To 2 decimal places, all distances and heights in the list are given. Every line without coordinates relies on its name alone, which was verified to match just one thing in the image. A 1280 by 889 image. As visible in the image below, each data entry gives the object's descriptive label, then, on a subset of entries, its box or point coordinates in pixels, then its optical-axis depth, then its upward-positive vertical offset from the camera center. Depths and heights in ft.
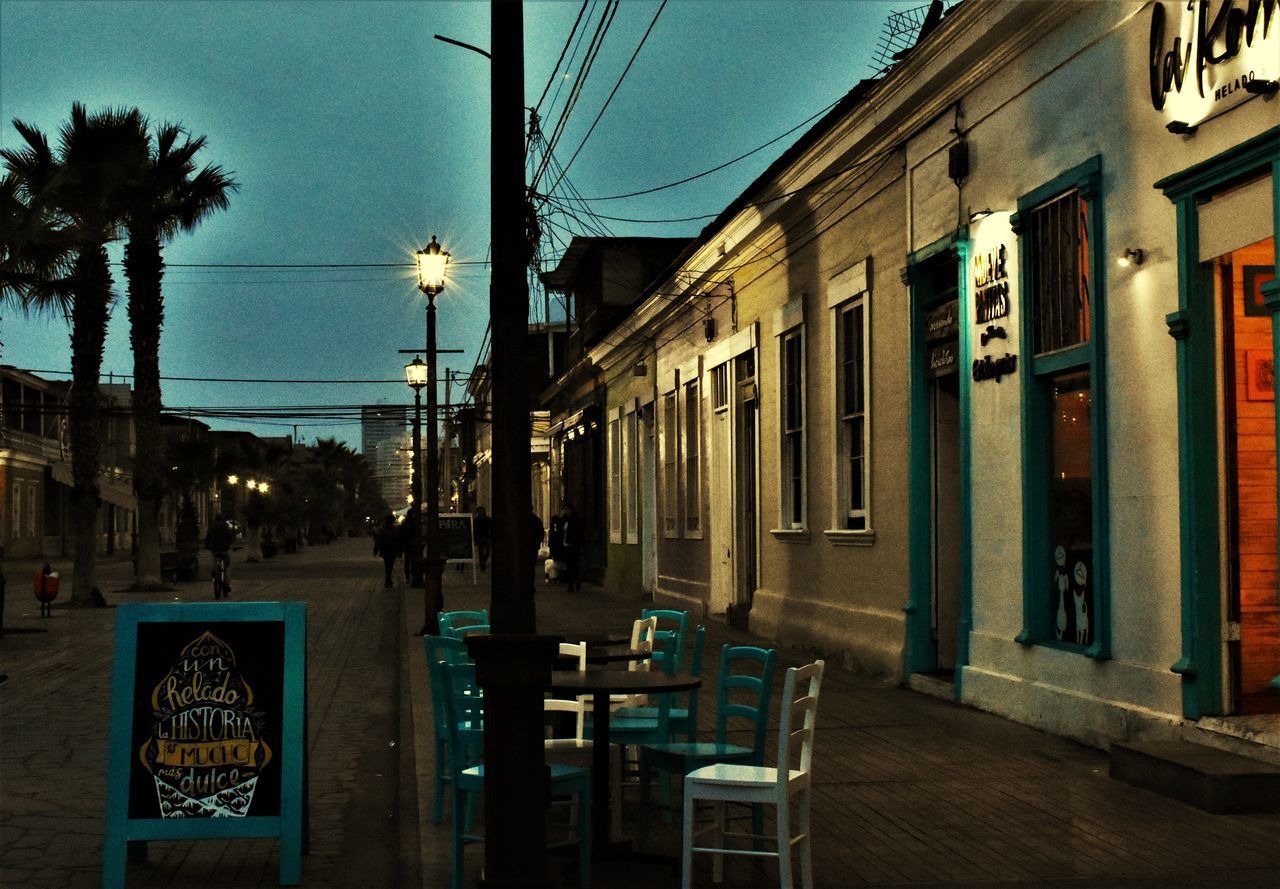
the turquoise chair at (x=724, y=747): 22.80 -3.33
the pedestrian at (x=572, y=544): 104.50 -0.82
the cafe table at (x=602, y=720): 23.02 -2.85
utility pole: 19.10 -0.44
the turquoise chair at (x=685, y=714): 26.40 -3.30
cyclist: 104.06 -0.61
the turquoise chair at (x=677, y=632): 29.68 -1.91
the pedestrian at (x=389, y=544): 119.96 -0.87
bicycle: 103.83 -2.76
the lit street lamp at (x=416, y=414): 109.50 +10.71
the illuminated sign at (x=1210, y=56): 26.40 +8.58
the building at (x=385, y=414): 170.30 +14.03
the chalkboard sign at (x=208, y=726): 22.06 -2.78
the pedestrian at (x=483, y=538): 133.08 -0.46
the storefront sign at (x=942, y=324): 42.57 +5.80
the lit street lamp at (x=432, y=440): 65.62 +5.44
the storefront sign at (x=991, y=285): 38.40 +6.19
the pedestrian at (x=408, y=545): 119.21 -0.95
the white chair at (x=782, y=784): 19.72 -3.32
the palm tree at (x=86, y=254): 86.58 +16.30
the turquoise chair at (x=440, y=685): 23.65 -2.32
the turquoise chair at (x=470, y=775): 21.49 -3.49
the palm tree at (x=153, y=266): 104.63 +18.40
